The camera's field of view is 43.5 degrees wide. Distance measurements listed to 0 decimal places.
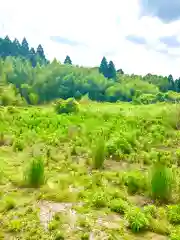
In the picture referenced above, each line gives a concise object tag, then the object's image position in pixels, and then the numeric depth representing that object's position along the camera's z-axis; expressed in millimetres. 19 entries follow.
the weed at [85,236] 5102
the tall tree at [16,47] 47463
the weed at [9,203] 6053
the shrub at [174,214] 5744
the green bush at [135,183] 7159
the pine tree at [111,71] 41837
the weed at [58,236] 5046
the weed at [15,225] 5288
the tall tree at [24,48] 49415
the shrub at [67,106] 21132
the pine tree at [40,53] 49184
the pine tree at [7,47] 45572
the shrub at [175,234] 5032
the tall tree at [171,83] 40403
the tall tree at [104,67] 42041
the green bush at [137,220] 5404
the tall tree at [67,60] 49005
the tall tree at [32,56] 46920
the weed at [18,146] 11099
